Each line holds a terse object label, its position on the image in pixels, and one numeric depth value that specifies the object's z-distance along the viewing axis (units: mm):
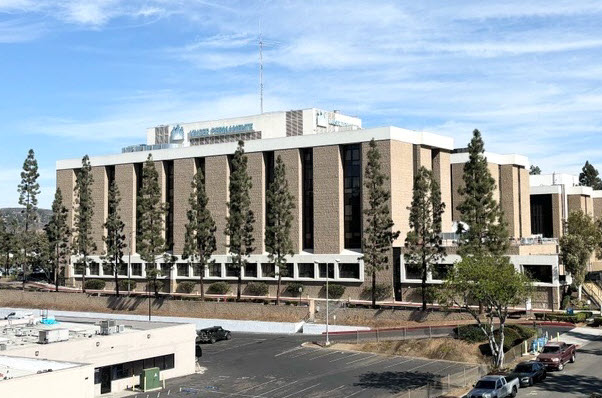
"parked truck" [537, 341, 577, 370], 46812
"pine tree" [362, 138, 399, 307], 75125
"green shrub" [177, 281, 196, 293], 98188
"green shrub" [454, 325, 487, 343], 56434
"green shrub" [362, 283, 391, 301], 81250
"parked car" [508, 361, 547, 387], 42156
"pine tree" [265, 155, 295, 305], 81500
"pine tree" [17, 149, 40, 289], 107438
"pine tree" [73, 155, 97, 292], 102938
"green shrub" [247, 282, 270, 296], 90625
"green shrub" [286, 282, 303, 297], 88062
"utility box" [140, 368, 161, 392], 49312
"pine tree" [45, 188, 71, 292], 106562
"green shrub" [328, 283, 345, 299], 84562
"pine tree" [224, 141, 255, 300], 84438
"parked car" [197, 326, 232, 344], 69688
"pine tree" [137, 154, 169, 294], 91000
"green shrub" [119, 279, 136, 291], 103250
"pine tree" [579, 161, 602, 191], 172250
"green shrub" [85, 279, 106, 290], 106625
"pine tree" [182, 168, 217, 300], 87625
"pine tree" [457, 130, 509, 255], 68438
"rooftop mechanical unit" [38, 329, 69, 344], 46312
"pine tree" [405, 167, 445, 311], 72462
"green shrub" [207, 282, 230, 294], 93875
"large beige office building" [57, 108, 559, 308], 82875
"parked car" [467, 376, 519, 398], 36812
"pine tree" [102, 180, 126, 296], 99438
